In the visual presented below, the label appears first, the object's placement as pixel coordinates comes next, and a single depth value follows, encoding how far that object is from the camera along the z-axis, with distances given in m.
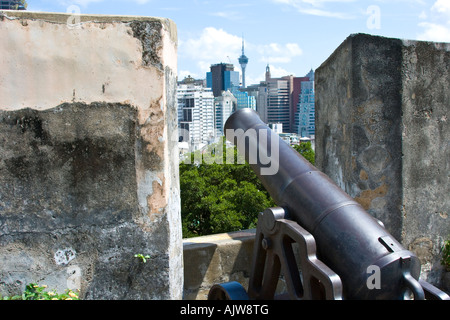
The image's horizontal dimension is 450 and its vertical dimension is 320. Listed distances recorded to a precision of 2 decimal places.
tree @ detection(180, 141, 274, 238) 12.97
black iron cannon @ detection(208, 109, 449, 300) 2.04
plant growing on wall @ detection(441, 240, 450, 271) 3.64
